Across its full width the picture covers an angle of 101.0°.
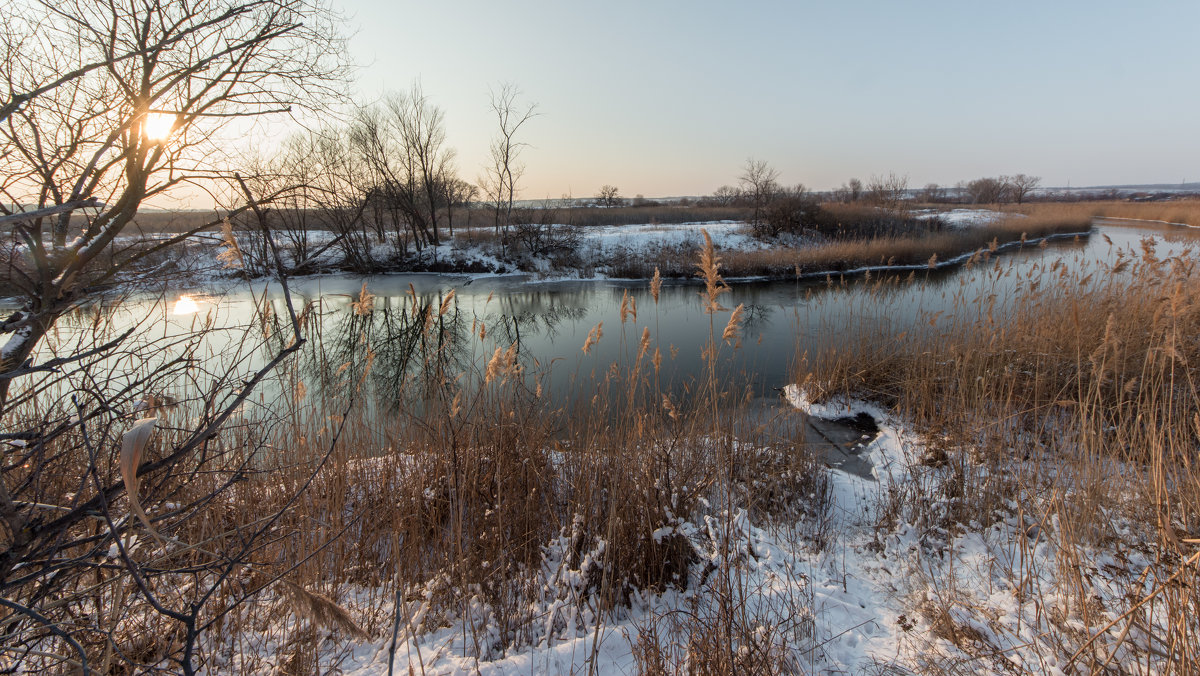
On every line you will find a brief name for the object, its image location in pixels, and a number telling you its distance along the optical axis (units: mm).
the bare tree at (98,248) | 1155
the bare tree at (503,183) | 23984
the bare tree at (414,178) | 20531
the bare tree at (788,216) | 25016
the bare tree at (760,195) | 26266
